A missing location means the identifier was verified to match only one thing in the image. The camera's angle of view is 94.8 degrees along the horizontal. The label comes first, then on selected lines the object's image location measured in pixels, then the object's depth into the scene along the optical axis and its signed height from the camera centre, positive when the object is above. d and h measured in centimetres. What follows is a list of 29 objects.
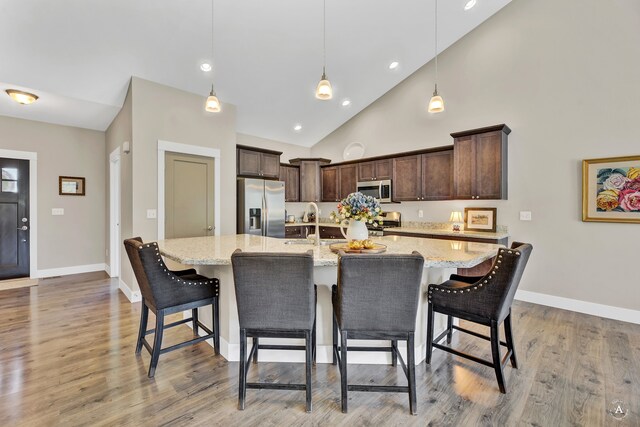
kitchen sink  290 -29
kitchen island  224 -56
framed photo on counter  436 -11
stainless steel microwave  539 +45
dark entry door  479 -5
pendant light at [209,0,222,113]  296 +112
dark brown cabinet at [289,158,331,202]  650 +84
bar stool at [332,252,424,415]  171 -53
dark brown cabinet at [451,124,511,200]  408 +70
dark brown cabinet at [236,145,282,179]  530 +97
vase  247 -15
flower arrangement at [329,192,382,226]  243 +3
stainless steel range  554 -18
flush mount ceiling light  375 +154
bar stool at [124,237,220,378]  211 -59
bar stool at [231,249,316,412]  173 -52
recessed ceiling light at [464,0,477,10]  398 +284
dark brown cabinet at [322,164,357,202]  603 +67
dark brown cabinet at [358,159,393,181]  542 +82
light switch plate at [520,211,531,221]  407 -5
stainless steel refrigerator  511 +12
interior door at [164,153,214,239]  426 +28
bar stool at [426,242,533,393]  193 -62
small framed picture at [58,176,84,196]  533 +54
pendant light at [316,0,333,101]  261 +110
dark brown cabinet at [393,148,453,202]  472 +61
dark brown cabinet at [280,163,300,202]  628 +72
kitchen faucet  279 -25
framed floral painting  332 +26
